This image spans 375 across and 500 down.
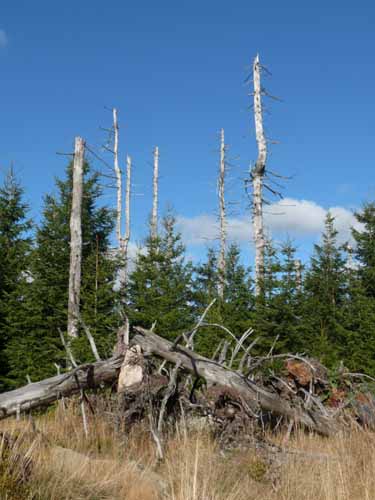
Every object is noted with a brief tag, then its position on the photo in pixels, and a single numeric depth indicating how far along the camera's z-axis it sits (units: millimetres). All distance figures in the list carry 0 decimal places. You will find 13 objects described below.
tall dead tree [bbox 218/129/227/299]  23700
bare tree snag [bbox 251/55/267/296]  14325
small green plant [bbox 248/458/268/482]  4074
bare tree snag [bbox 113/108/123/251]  22783
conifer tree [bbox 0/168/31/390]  13219
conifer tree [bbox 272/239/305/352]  9938
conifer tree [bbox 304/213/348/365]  10453
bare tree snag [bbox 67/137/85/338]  11664
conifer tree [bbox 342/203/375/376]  10688
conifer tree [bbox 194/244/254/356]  10492
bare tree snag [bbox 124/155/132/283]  24706
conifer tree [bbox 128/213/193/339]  10898
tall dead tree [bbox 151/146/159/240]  24111
